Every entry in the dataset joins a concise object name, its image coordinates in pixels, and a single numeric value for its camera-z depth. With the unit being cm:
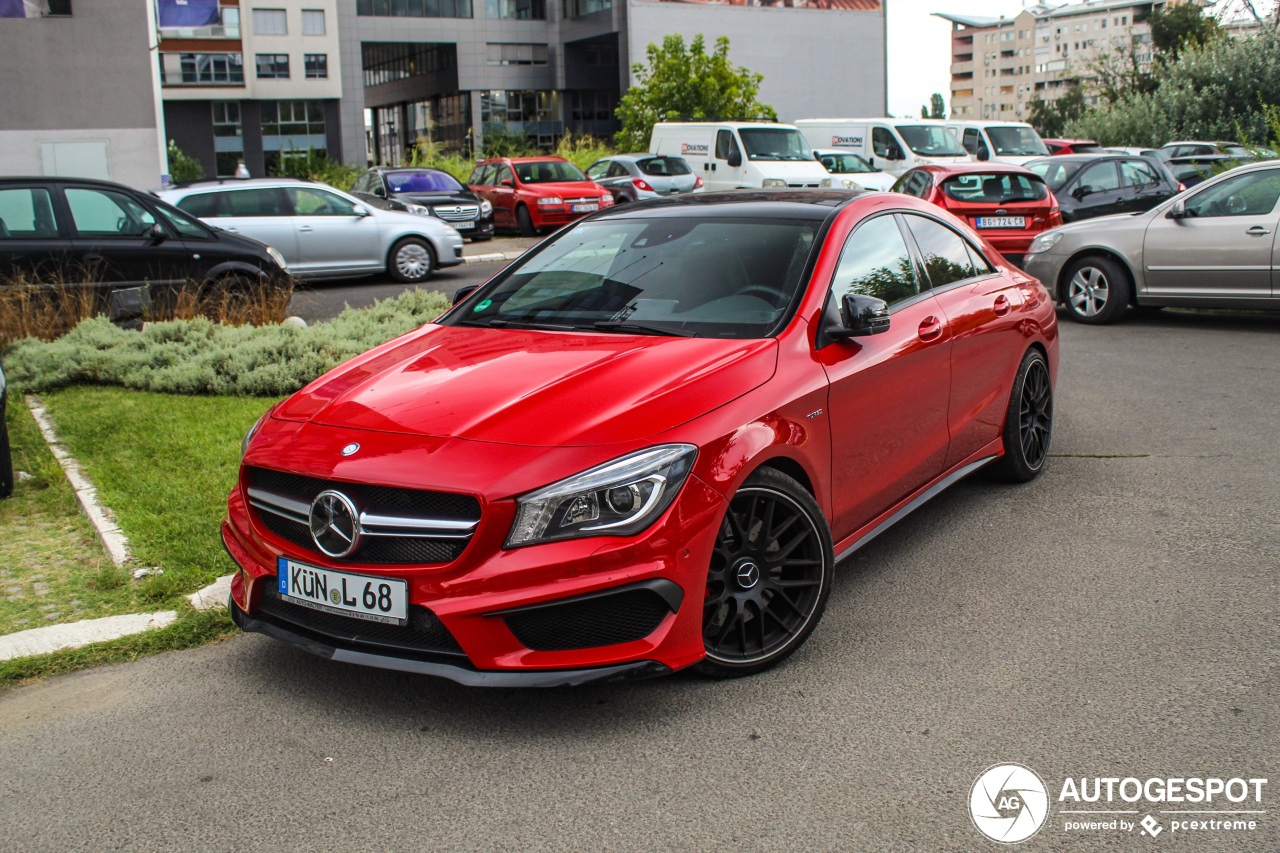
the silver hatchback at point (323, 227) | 1667
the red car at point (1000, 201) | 1505
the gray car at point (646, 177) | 2637
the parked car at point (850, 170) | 2557
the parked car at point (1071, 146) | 3198
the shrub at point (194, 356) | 899
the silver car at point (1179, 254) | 1120
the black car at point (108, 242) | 1166
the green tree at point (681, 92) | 4416
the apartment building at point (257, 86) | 7462
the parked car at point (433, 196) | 2352
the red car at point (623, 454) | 358
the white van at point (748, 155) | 2541
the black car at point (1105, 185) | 1875
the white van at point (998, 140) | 2733
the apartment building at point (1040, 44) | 17775
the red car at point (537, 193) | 2470
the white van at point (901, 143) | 2752
